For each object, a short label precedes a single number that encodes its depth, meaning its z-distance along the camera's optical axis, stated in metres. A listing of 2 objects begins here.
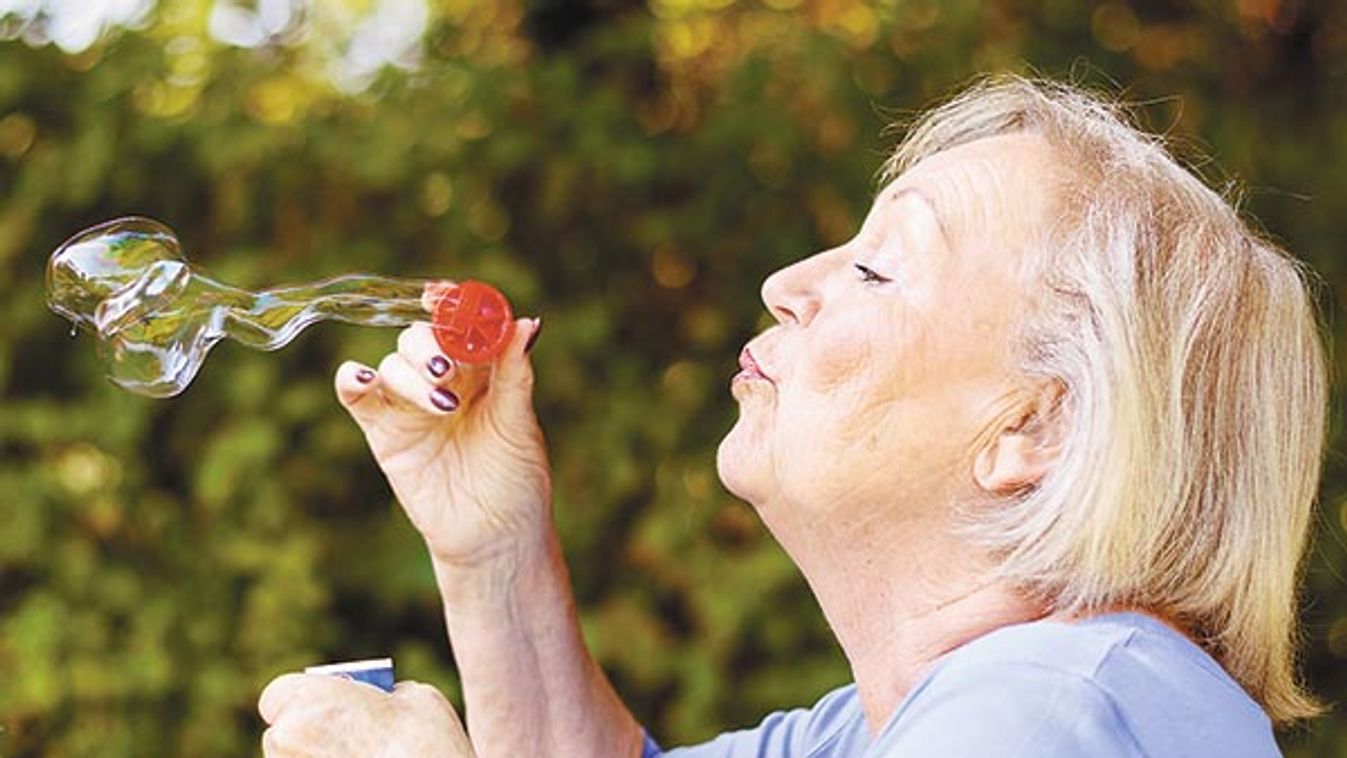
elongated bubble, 2.32
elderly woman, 2.09
